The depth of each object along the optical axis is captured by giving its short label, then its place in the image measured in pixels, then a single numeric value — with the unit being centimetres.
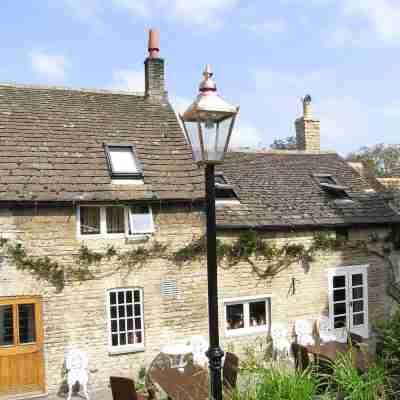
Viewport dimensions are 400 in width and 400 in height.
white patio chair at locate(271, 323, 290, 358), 1338
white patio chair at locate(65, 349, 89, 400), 1093
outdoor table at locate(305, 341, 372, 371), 888
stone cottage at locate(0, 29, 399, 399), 1119
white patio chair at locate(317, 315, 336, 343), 1405
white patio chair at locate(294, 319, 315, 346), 1355
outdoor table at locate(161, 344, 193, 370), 1172
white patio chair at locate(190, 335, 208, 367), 1205
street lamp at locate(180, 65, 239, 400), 501
